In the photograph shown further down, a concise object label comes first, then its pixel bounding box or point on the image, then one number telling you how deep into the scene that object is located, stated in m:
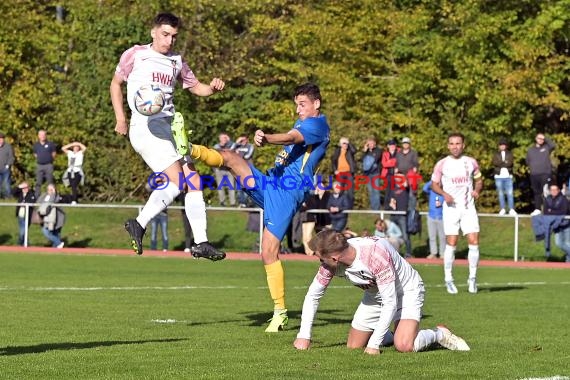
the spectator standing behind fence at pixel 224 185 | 32.56
